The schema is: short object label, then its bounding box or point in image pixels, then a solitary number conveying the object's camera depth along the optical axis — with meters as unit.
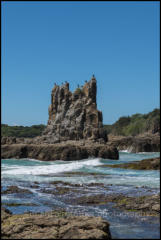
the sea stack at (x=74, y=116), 74.88
